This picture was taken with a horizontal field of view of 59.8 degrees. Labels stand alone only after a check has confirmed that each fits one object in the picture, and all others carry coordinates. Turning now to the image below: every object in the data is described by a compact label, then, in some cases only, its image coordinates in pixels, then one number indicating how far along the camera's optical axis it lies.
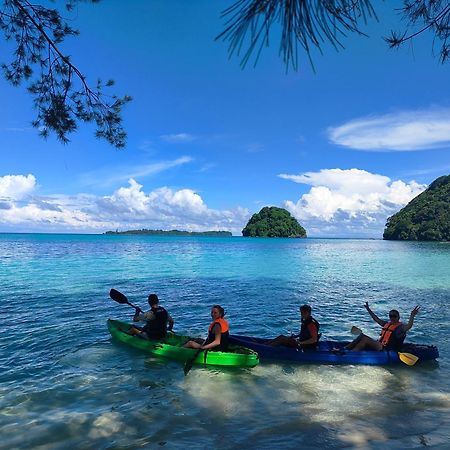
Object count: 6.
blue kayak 10.36
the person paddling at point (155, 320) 11.77
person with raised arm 10.70
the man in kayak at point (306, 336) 10.81
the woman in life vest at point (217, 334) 10.32
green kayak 9.96
